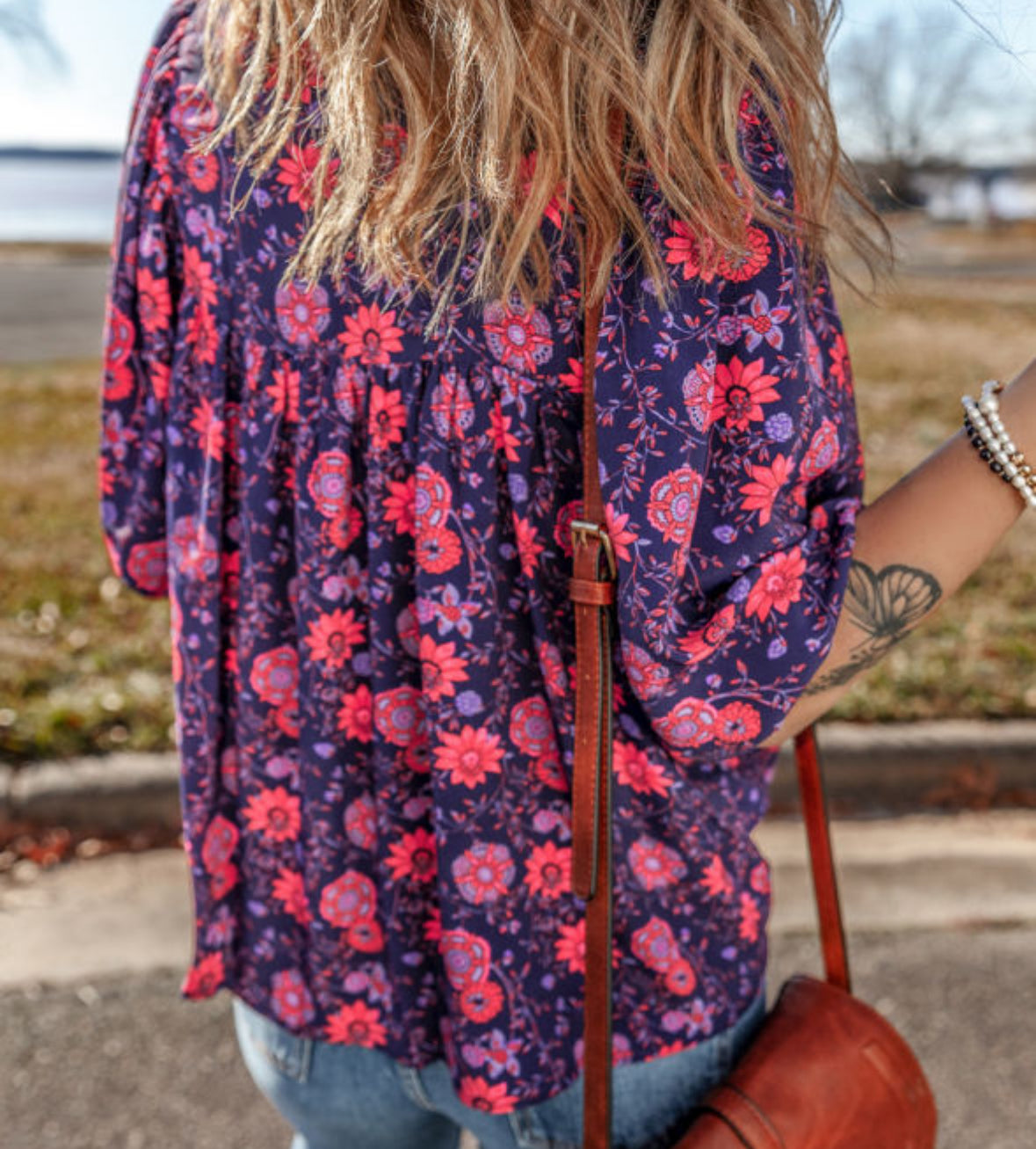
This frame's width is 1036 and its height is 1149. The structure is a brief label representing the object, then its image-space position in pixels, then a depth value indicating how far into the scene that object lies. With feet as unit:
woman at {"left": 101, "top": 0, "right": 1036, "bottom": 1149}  2.83
